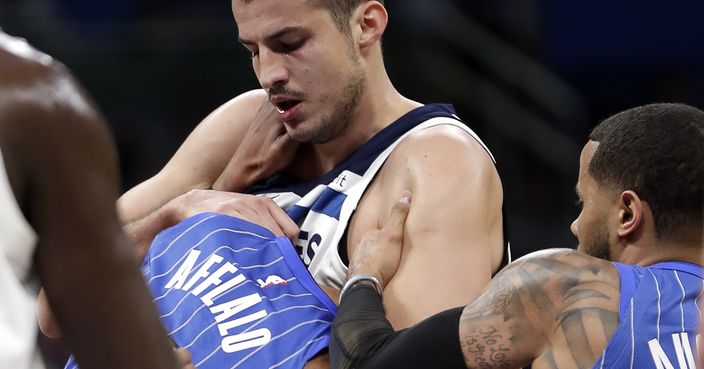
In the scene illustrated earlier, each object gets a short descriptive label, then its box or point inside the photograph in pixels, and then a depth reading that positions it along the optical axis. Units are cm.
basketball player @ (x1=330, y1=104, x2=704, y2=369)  455
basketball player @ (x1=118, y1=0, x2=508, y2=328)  517
